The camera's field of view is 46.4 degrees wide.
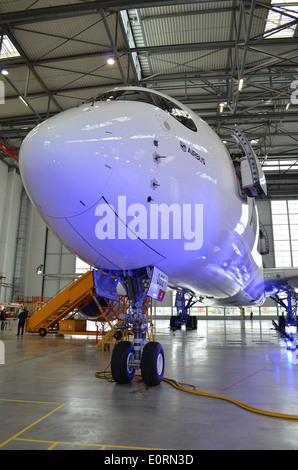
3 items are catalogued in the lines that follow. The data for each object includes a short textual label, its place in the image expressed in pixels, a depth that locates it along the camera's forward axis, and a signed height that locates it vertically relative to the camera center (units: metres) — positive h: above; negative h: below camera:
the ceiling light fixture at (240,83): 17.71 +11.35
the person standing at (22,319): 16.98 -0.55
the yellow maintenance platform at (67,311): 15.50 -0.15
